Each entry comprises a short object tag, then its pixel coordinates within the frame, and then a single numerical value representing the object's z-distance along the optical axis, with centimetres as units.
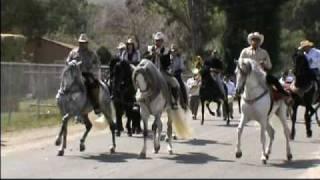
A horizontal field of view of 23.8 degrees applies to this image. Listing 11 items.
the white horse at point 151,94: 1752
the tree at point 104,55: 5328
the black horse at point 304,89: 2125
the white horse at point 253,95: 1636
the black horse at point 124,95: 2100
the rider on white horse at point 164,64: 1914
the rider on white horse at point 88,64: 1859
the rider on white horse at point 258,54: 1717
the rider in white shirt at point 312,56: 2189
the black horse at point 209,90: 2834
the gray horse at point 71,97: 1792
